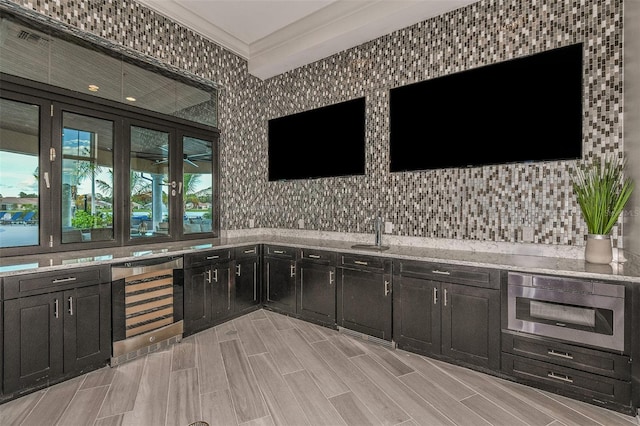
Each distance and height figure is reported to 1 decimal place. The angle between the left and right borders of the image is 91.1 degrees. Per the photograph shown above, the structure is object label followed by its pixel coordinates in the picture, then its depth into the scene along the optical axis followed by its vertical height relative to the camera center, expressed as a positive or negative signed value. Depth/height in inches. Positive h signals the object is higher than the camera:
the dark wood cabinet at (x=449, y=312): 96.6 -32.9
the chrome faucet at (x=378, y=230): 135.2 -7.7
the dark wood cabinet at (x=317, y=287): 133.8 -33.2
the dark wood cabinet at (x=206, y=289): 126.0 -32.8
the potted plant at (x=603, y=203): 89.0 +2.8
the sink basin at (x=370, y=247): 127.8 -14.7
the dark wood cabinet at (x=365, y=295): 117.9 -32.7
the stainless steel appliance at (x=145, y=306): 103.9 -33.8
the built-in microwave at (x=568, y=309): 79.7 -26.2
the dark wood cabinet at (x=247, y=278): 146.8 -32.3
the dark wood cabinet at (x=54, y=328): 83.3 -33.9
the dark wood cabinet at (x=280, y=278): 147.4 -32.0
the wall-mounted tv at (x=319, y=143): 151.1 +36.4
